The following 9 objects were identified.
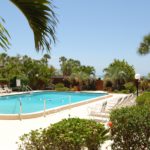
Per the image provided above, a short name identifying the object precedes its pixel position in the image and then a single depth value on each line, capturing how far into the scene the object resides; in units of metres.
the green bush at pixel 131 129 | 5.34
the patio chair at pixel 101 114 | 11.88
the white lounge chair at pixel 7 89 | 25.54
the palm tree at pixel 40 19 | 2.52
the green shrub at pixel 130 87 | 27.84
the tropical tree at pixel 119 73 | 29.36
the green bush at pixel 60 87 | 28.40
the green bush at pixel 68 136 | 4.49
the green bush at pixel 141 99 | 12.31
